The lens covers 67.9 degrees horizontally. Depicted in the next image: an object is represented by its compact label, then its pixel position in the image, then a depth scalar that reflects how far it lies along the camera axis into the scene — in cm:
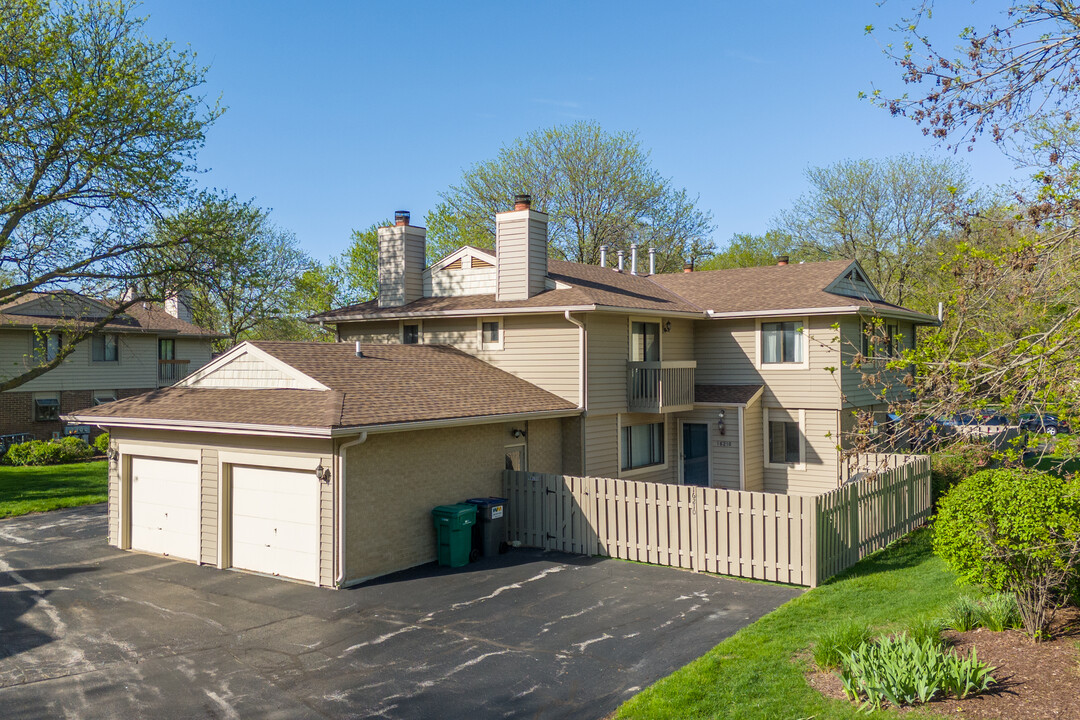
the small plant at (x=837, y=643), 858
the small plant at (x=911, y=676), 754
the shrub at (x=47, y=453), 2870
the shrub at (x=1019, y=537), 888
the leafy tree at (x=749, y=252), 5541
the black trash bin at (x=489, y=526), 1491
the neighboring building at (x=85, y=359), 3241
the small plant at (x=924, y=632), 869
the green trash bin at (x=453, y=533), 1430
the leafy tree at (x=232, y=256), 2302
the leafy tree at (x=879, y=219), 4419
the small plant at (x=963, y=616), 950
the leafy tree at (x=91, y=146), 2053
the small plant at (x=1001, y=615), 933
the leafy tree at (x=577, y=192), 4131
